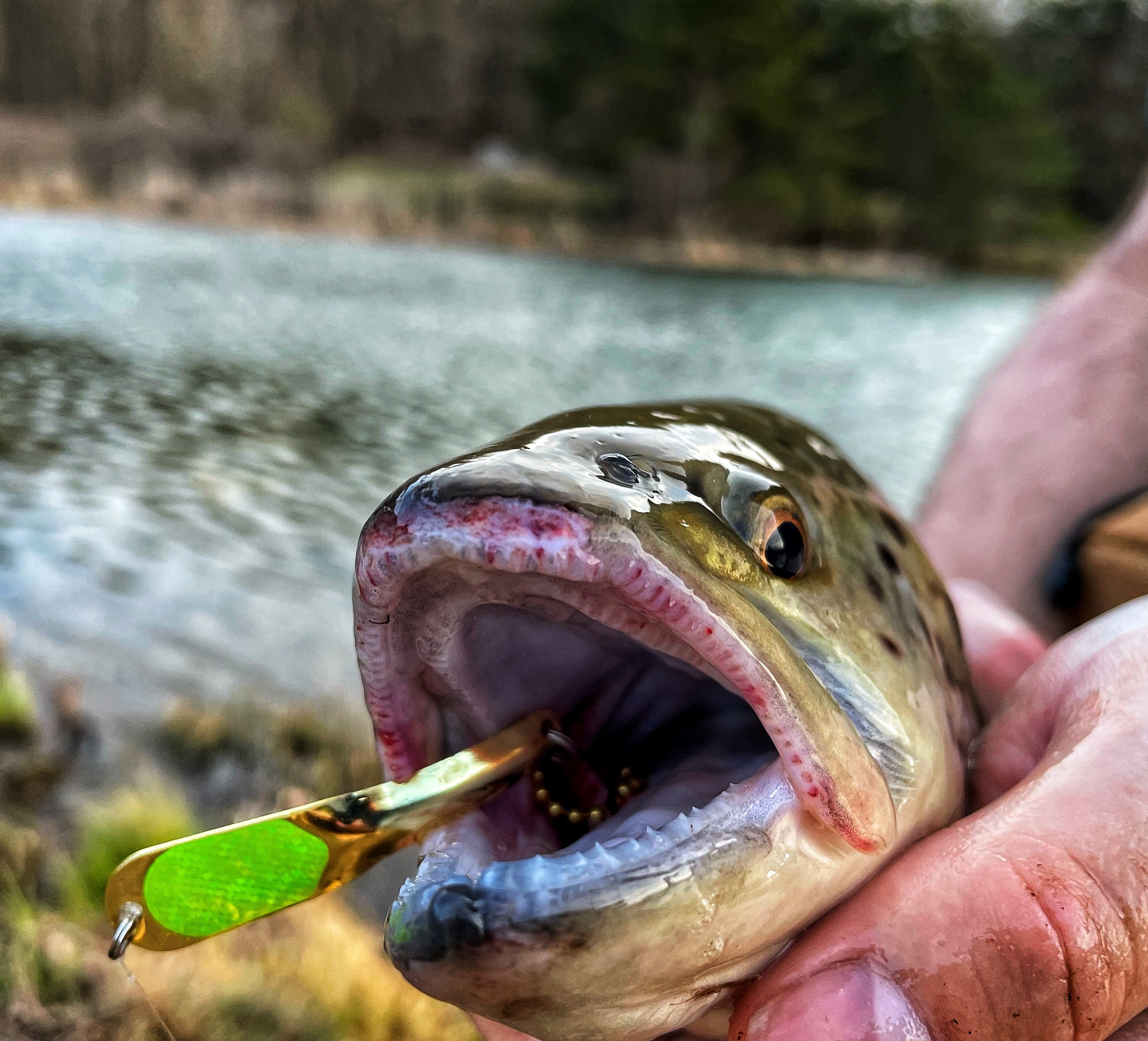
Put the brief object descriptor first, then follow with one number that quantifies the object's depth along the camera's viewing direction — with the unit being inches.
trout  4.4
